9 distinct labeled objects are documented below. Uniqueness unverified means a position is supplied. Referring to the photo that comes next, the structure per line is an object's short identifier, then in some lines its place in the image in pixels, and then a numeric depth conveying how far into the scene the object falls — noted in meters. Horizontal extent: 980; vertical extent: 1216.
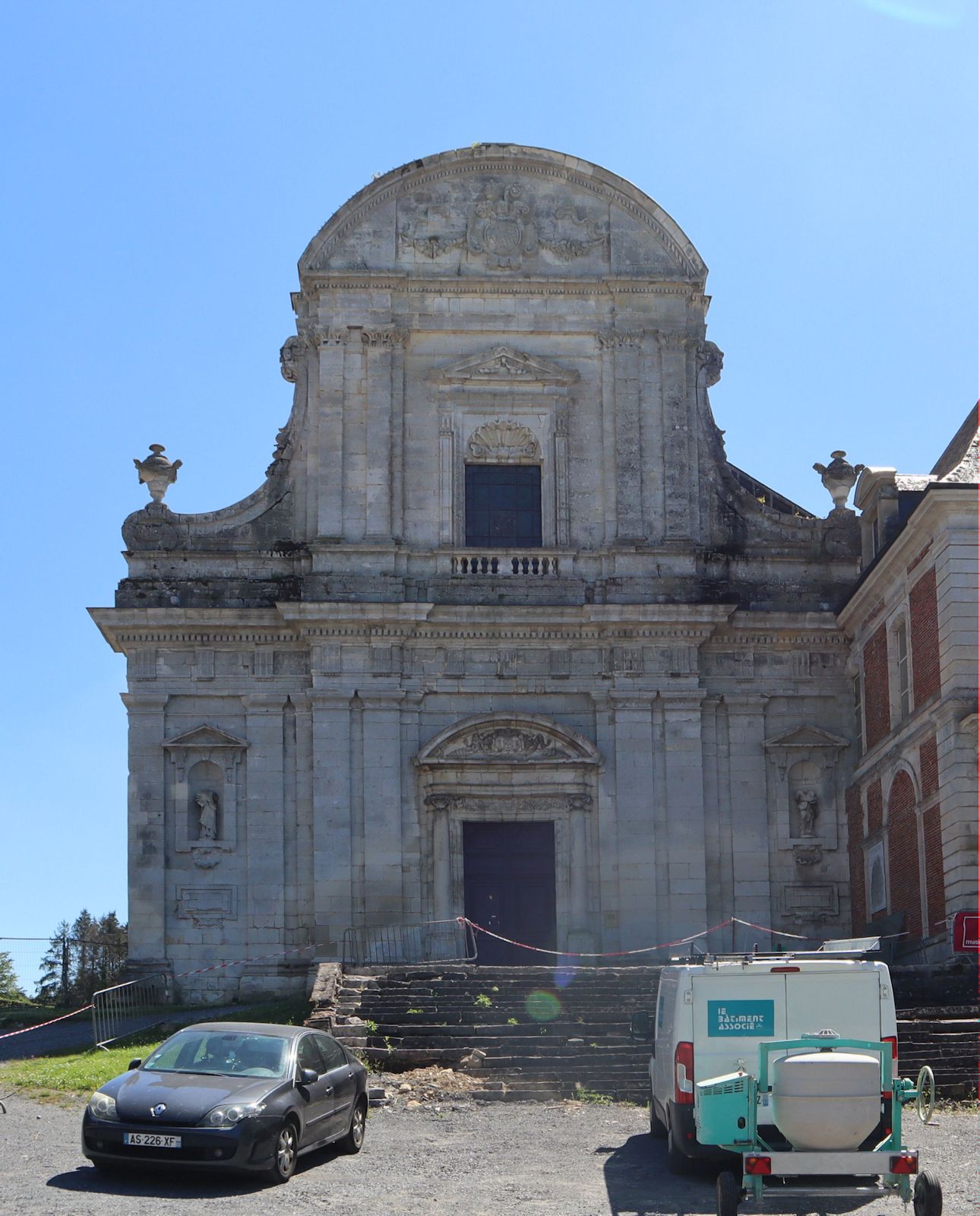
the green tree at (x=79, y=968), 33.06
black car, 14.48
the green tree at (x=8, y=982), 39.41
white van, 14.75
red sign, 24.02
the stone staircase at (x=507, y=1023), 21.28
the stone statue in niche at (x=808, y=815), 31.17
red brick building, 24.97
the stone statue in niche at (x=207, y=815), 30.36
